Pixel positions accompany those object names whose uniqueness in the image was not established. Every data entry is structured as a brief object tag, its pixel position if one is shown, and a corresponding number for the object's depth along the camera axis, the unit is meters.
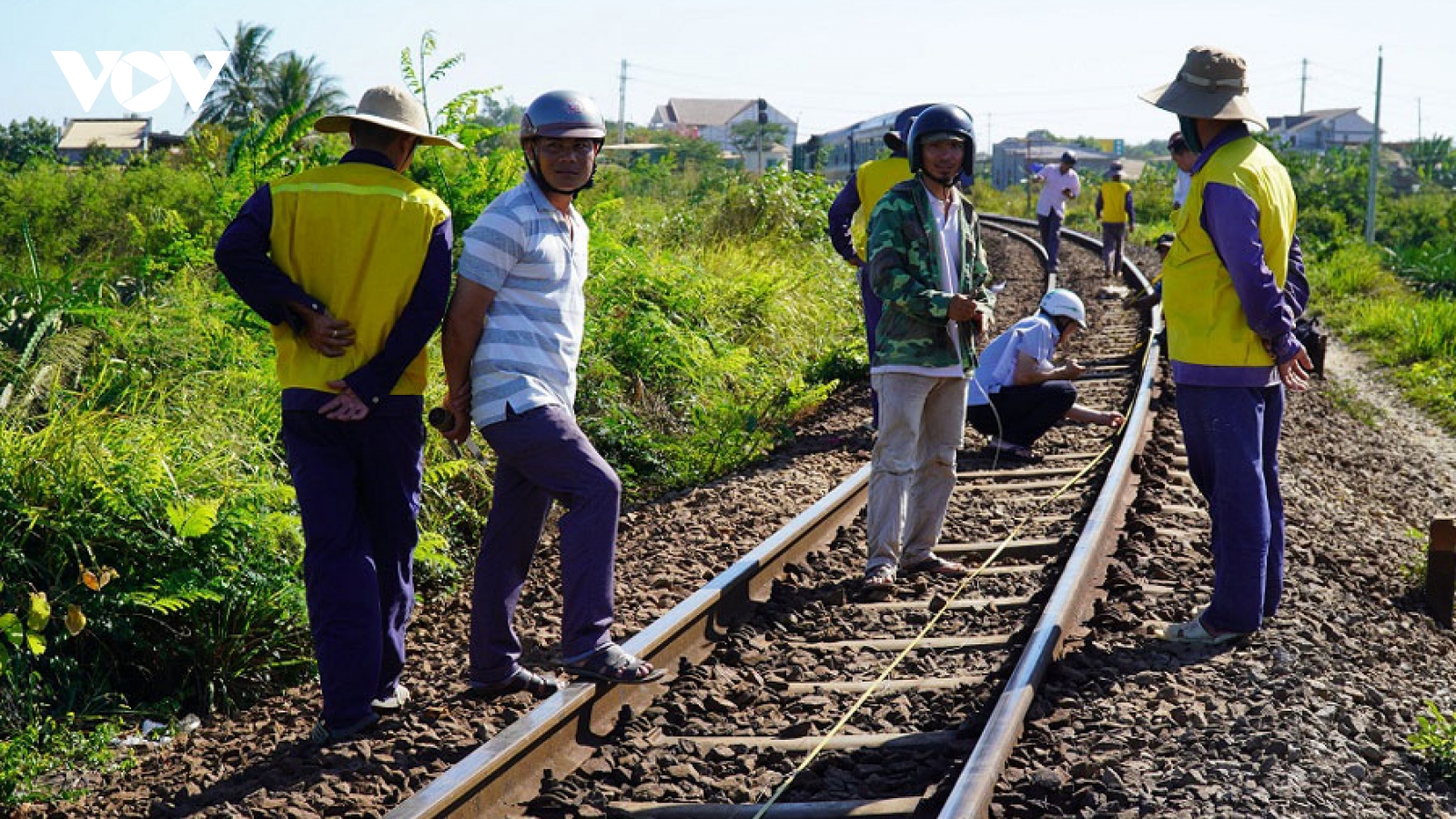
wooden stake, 6.24
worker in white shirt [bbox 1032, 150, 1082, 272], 18.58
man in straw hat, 4.45
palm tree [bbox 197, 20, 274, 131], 73.31
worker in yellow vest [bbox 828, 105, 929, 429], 8.42
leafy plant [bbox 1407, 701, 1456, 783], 4.28
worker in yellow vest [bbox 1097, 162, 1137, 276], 19.97
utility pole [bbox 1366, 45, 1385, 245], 35.31
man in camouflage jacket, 5.82
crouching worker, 8.73
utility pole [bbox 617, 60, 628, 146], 75.18
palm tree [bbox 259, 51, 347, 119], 69.94
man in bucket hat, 4.98
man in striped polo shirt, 4.53
